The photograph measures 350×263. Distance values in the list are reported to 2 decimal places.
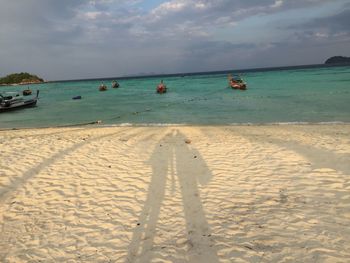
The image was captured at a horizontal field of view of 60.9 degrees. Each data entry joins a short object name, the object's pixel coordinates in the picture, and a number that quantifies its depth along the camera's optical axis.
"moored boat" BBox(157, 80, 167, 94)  44.62
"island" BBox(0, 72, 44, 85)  139.00
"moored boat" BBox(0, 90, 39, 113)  27.64
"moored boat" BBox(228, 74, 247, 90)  41.98
